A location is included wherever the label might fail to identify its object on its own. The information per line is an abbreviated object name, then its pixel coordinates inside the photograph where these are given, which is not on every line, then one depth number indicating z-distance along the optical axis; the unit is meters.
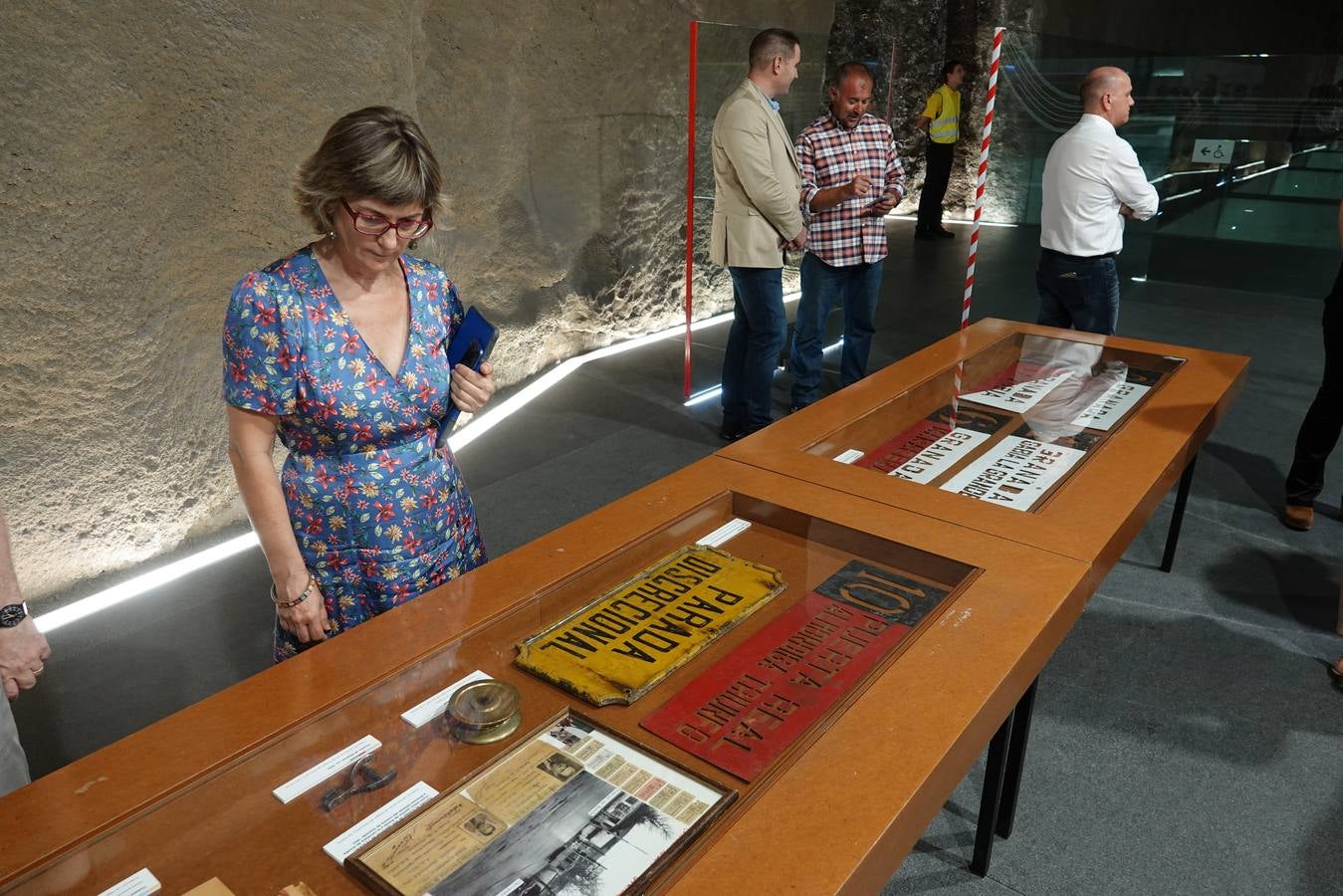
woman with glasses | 1.55
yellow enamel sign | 1.33
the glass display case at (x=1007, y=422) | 2.08
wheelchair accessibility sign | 6.43
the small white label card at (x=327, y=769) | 1.12
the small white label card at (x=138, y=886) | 0.98
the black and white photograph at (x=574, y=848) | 0.98
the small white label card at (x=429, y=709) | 1.24
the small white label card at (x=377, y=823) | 1.04
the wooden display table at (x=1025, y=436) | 1.88
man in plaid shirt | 4.17
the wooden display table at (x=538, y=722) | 1.02
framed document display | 0.99
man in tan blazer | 3.84
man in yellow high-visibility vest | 7.93
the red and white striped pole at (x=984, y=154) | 4.44
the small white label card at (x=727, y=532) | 1.76
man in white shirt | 3.71
